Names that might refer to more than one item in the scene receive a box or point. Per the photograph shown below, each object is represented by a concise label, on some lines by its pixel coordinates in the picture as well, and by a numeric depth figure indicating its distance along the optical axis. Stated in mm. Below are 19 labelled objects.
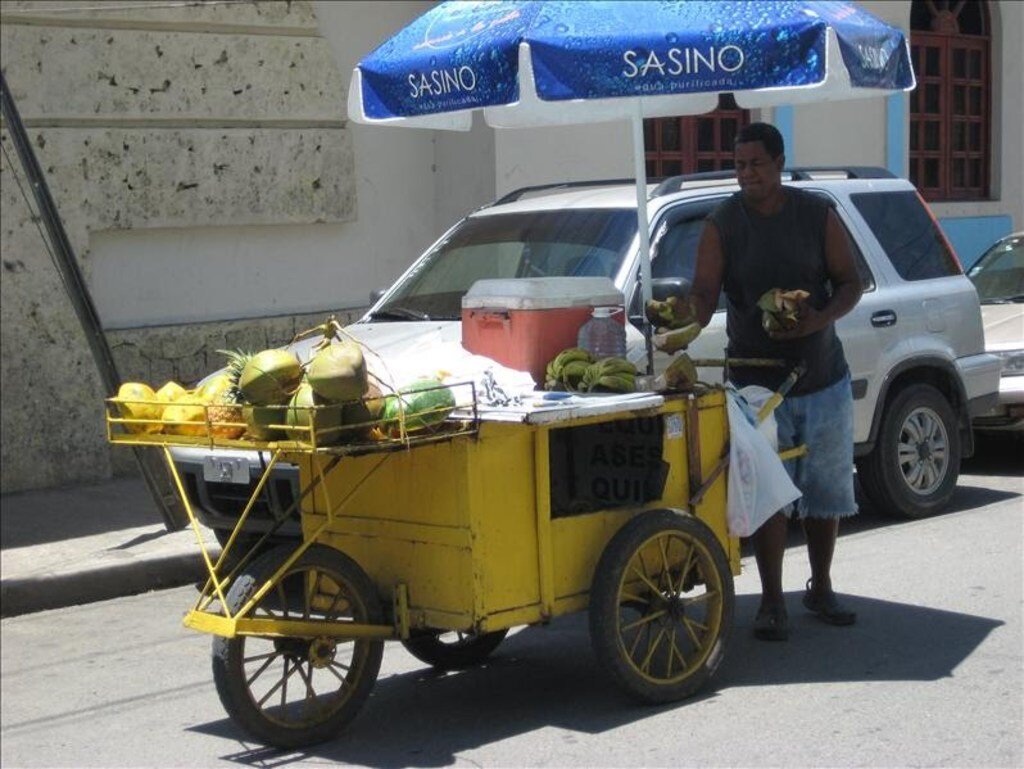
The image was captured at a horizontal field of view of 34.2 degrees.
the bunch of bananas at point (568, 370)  5805
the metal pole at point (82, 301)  9180
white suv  7812
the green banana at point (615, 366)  5762
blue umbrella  6230
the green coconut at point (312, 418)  5000
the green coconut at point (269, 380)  5176
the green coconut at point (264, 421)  5145
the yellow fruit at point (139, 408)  5477
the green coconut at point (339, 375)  5012
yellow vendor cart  5312
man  6414
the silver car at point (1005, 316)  10422
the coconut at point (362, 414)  5102
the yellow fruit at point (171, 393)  5527
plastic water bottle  5982
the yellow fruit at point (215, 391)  5407
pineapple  5305
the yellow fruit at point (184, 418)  5383
